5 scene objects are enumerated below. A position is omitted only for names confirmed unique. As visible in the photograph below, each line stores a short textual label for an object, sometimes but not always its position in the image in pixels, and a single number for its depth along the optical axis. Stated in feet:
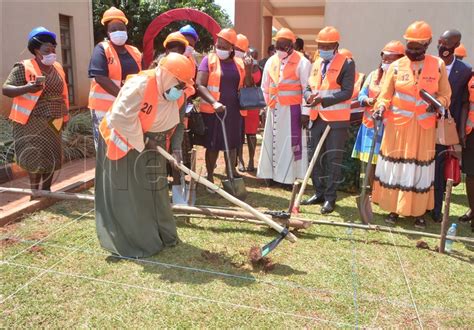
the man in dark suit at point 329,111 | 16.44
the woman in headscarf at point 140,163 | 11.37
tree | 50.47
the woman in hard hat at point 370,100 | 17.70
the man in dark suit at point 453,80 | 15.96
